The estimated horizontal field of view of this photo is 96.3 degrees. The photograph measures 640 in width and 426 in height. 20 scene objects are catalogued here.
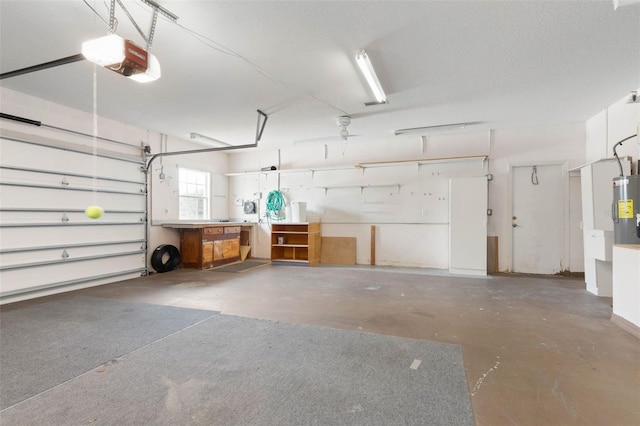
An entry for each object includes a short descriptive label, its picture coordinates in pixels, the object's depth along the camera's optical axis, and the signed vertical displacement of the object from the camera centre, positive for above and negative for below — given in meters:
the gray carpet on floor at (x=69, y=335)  2.08 -1.16
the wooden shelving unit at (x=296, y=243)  6.87 -0.70
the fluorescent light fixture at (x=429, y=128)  5.57 +1.74
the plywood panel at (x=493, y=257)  5.86 -0.88
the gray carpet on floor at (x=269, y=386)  1.66 -1.17
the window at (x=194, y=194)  6.96 +0.54
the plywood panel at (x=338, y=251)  7.00 -0.89
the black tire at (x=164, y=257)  5.89 -0.90
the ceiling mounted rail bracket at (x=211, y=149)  5.05 +1.28
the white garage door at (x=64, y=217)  3.99 -0.02
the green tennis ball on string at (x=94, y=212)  2.30 +0.03
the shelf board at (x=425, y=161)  5.90 +1.17
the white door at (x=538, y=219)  5.54 -0.10
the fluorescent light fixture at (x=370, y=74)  3.01 +1.65
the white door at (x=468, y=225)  5.50 -0.22
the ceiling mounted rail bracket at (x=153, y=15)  2.12 +1.70
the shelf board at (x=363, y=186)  6.63 +0.69
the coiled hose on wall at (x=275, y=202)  7.50 +0.34
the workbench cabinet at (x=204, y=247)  6.32 -0.71
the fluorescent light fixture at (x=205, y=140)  6.33 +1.77
